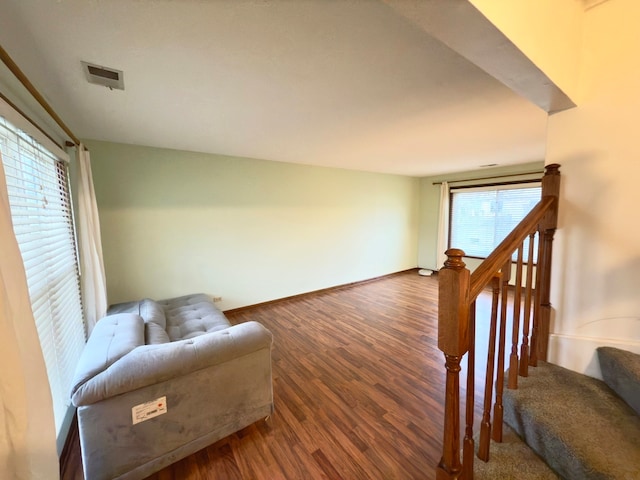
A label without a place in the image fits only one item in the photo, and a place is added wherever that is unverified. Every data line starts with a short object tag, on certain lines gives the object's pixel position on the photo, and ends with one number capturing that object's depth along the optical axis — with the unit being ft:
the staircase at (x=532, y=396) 2.80
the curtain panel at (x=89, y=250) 7.22
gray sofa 4.05
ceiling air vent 4.40
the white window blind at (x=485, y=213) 14.21
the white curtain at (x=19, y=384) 2.26
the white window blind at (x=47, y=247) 4.37
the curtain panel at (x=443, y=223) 17.44
